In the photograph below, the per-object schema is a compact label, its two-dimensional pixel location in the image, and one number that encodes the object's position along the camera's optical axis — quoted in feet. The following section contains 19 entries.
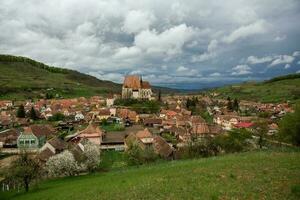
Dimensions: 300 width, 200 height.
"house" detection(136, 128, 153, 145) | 277.95
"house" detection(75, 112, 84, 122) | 454.31
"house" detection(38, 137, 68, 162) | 230.27
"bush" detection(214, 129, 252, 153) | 200.44
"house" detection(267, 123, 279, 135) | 343.77
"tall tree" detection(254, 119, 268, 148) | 245.14
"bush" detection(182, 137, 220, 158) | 199.11
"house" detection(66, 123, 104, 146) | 284.00
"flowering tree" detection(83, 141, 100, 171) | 177.47
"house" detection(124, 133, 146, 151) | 269.36
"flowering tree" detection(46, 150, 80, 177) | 172.14
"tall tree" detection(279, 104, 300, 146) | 204.44
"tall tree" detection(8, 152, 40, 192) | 142.41
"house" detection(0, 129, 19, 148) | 299.01
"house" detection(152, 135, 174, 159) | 231.30
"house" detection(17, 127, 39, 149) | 297.33
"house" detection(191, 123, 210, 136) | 307.99
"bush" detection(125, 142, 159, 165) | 191.72
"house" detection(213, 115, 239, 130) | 432.66
